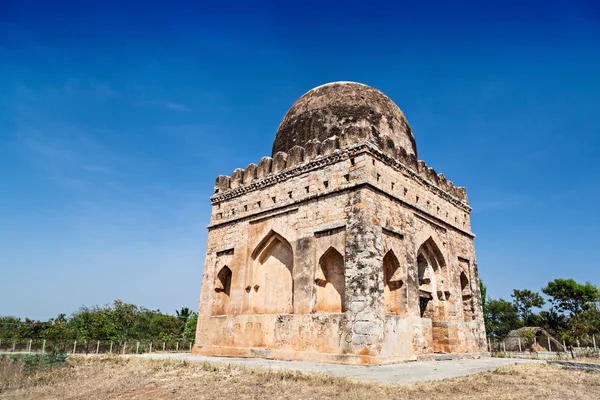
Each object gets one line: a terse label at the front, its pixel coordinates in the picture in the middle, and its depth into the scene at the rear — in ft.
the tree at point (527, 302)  112.67
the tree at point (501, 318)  120.98
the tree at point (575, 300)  99.27
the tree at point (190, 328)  94.53
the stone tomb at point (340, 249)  28.48
